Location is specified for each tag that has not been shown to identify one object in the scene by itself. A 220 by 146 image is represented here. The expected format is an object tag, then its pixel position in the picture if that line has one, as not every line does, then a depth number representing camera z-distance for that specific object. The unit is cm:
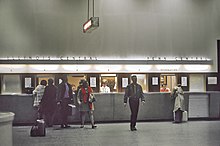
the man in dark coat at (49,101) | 1200
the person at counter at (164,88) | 1562
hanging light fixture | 1280
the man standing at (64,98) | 1287
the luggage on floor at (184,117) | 1477
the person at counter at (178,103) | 1441
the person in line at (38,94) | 1284
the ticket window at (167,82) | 1575
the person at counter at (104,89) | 1527
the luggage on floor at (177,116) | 1446
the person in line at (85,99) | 1277
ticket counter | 1405
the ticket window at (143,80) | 1573
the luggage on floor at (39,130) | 1093
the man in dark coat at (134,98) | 1221
